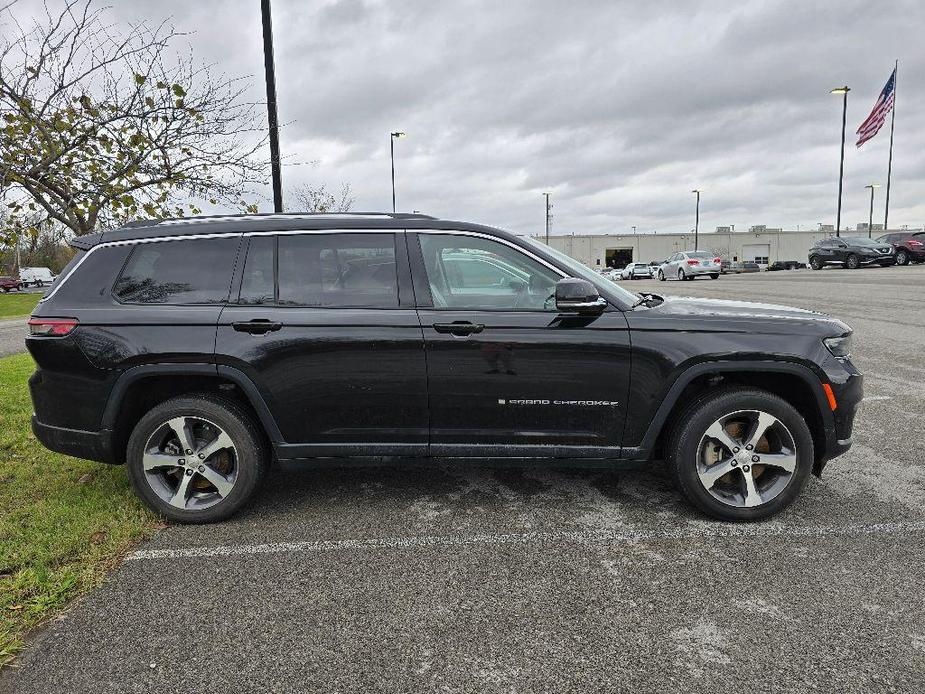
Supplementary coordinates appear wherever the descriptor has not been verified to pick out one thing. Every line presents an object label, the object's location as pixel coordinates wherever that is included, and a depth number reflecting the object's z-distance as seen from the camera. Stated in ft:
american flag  92.43
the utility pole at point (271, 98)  24.17
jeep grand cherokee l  11.26
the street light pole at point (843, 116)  110.93
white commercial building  248.93
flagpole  93.20
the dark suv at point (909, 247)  94.58
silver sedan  92.22
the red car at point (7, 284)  189.57
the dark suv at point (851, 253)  90.74
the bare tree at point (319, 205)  75.05
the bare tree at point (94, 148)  19.16
